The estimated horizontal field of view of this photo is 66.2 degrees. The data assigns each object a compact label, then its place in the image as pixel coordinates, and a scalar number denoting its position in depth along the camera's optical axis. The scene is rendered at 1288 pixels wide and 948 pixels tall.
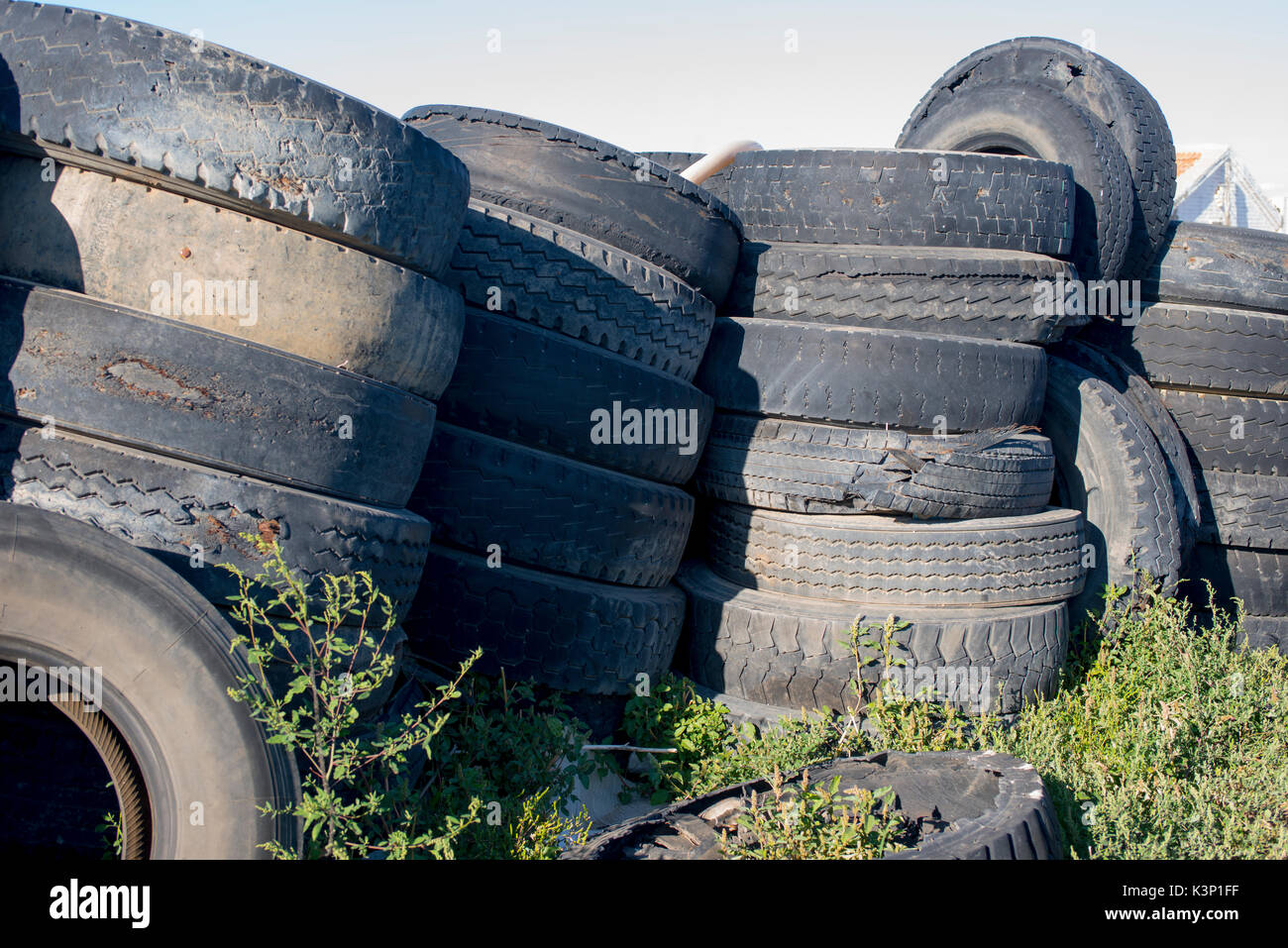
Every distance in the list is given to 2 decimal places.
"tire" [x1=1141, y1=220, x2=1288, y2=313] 4.66
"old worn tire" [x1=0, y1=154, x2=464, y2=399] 2.49
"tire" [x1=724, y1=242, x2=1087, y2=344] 4.03
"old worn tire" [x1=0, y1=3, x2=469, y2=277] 2.44
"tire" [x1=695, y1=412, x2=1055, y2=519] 3.84
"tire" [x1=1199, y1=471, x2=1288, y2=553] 4.59
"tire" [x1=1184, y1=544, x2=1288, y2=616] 4.62
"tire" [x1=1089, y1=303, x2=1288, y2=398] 4.61
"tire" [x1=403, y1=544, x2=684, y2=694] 3.36
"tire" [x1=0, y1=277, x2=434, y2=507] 2.40
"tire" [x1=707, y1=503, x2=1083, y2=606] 3.81
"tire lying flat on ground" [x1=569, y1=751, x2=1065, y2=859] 2.58
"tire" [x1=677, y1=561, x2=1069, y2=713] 3.72
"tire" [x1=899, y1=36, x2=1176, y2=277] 4.72
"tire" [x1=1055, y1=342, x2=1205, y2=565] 4.45
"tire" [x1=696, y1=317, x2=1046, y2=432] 3.91
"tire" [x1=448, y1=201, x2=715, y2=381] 3.45
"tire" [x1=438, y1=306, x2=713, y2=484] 3.45
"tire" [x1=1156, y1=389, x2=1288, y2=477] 4.61
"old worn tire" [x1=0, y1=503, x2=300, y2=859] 2.16
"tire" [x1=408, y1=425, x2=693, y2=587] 3.40
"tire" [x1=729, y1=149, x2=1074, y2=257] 4.11
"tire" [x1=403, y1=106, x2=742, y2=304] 3.71
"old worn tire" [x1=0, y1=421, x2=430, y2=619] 2.38
